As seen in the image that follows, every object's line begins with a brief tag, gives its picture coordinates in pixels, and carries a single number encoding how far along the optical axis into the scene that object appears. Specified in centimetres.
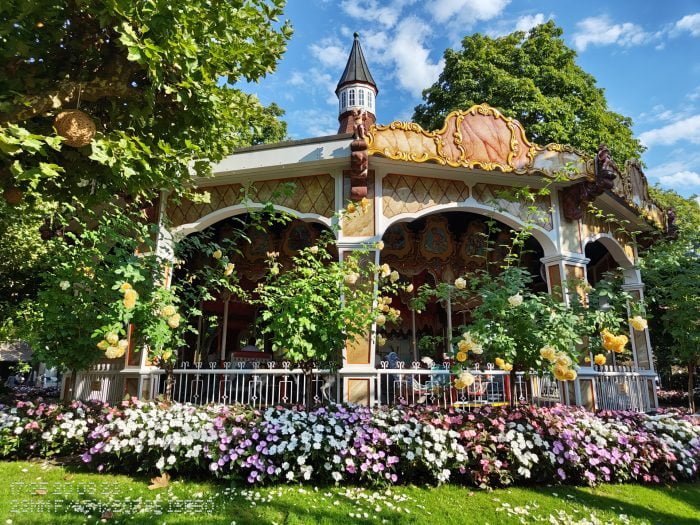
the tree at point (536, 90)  1659
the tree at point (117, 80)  342
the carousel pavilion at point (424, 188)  750
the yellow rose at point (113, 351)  458
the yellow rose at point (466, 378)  479
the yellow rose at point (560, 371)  457
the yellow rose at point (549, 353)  455
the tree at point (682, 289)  786
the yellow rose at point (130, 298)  463
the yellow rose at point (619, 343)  467
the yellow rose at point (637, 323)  482
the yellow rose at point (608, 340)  471
